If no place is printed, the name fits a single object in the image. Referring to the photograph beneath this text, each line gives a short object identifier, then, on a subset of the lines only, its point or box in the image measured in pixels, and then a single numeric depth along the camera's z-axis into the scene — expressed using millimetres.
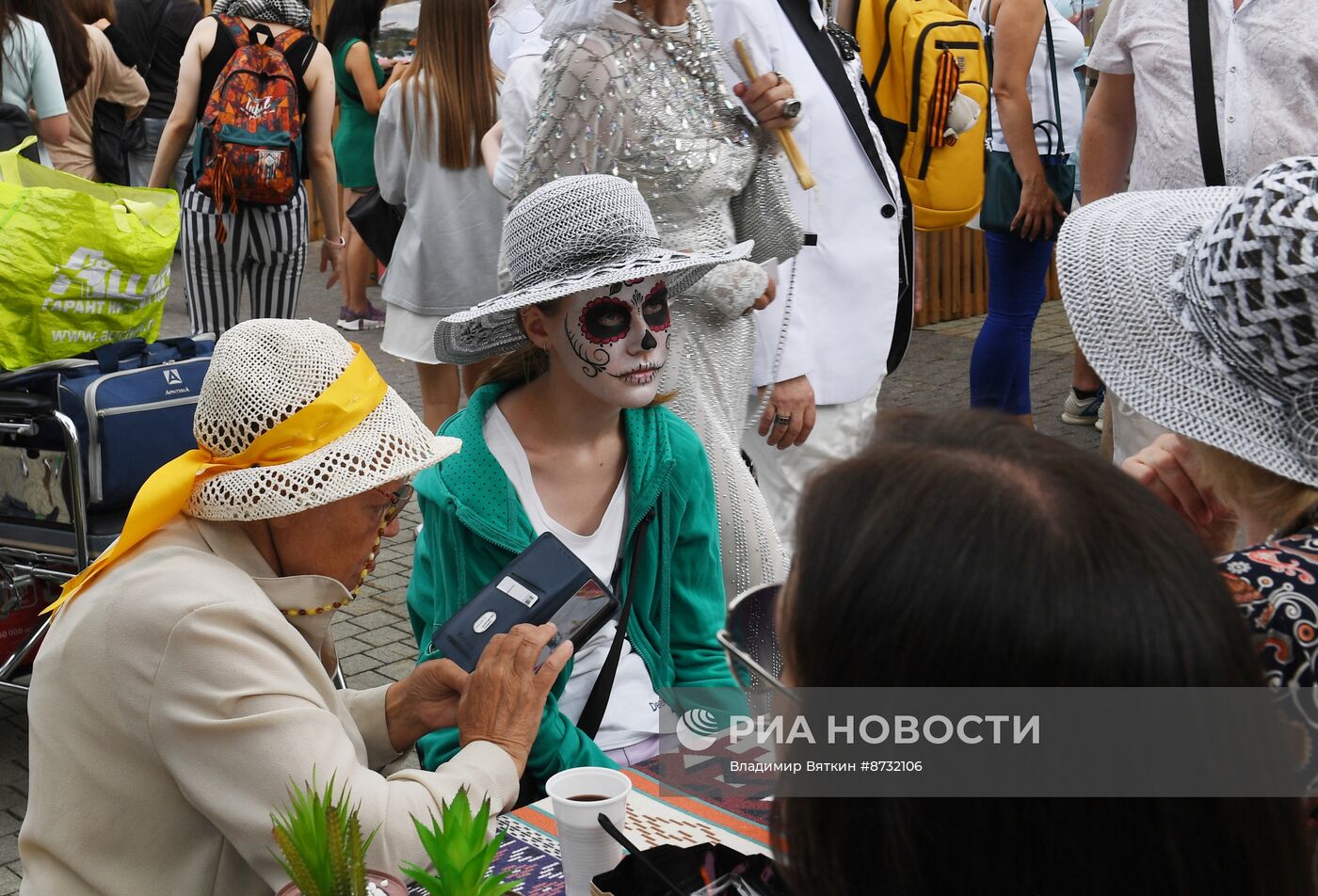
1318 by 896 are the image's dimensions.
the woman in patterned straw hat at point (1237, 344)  3084
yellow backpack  5215
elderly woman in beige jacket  3283
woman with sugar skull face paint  3814
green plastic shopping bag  4403
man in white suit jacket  4487
